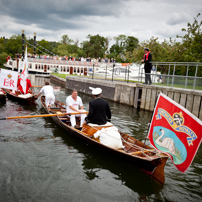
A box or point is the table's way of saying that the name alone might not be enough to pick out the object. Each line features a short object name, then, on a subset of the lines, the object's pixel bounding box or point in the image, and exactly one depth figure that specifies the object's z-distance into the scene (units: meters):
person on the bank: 13.31
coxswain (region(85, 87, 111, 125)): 6.37
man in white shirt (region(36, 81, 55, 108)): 11.64
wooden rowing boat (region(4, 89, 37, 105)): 13.76
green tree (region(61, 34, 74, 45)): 84.88
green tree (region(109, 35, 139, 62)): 68.38
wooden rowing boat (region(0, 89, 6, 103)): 14.23
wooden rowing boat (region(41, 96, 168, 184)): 5.14
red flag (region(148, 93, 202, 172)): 4.19
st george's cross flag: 13.57
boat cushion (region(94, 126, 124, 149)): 6.07
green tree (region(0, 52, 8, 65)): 76.31
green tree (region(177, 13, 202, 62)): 16.34
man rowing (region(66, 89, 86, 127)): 8.57
